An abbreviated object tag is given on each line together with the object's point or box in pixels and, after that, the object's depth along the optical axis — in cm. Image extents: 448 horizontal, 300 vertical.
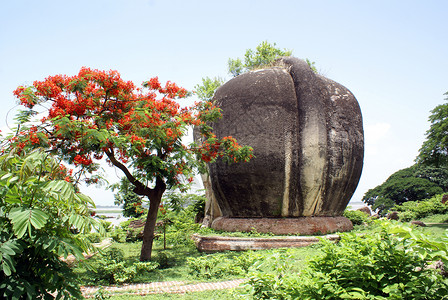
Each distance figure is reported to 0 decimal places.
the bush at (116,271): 612
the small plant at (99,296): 413
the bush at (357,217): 1427
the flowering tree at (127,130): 643
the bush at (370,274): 255
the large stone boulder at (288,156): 920
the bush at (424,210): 1767
